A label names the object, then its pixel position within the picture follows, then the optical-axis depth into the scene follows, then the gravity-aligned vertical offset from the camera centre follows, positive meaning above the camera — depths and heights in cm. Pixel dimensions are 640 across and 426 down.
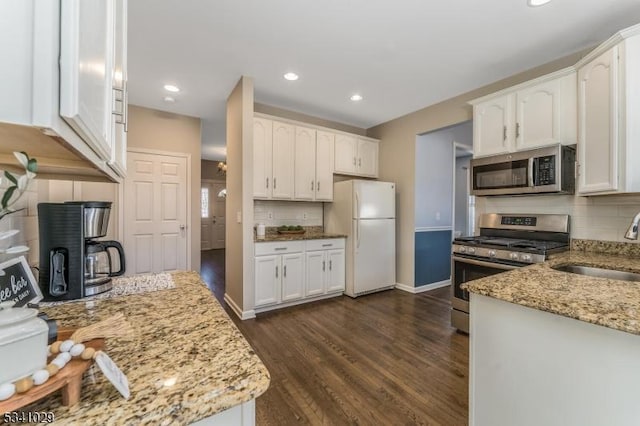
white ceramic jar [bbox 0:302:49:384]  47 -23
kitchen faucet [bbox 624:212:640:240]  140 -8
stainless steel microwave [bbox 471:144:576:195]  236 +39
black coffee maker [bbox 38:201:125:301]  109 -15
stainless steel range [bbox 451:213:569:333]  234 -29
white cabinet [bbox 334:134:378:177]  416 +90
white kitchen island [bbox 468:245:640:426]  95 -54
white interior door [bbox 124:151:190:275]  391 -1
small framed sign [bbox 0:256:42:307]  72 -20
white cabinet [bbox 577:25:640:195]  184 +69
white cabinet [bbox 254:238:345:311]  324 -73
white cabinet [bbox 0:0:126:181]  40 +22
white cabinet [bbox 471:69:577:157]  239 +93
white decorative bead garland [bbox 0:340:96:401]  45 -28
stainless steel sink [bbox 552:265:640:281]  167 -37
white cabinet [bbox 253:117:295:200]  342 +69
